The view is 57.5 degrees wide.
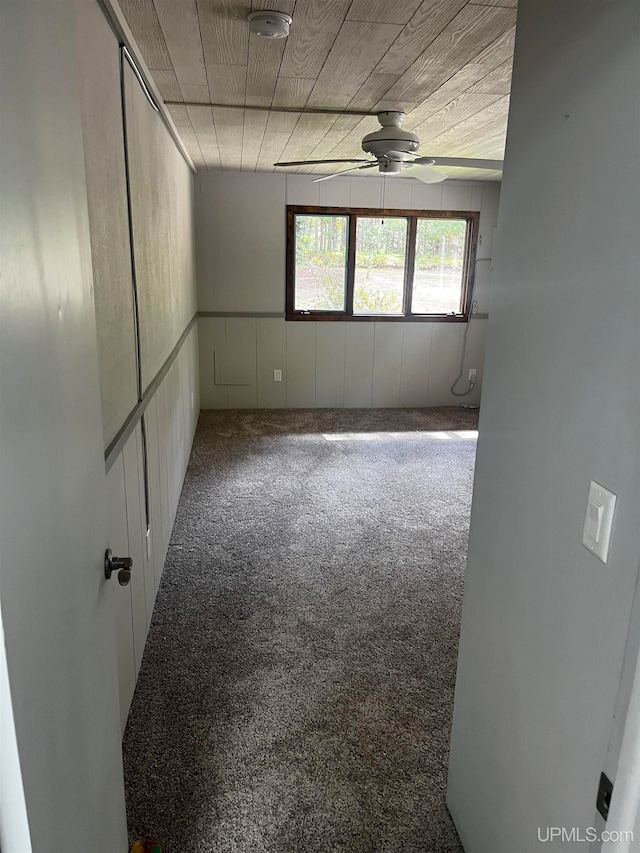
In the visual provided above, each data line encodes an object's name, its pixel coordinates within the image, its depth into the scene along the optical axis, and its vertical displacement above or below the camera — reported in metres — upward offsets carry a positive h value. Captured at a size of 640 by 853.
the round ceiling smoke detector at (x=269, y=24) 1.87 +0.78
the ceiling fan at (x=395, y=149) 3.14 +0.68
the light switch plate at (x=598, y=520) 0.97 -0.40
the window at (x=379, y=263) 5.88 +0.11
